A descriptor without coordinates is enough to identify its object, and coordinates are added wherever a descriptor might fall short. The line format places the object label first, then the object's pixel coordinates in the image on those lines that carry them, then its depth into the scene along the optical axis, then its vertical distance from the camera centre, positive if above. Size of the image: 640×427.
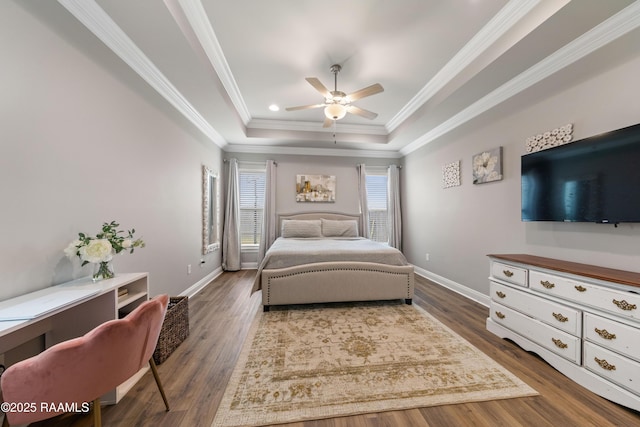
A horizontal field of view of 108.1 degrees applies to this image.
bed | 2.72 -0.74
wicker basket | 1.81 -1.00
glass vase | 1.53 -0.40
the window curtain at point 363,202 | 4.98 +0.24
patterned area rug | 1.40 -1.15
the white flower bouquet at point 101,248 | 1.42 -0.23
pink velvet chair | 0.79 -0.59
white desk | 1.05 -0.55
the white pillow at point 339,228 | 4.54 -0.29
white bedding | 2.76 -0.51
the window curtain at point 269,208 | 4.75 +0.10
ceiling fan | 2.37 +1.26
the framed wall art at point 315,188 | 4.93 +0.54
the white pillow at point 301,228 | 4.37 -0.29
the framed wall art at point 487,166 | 2.70 +0.59
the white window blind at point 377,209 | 5.24 +0.10
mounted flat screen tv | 1.58 +0.27
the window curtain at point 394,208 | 4.95 +0.12
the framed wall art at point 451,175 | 3.38 +0.59
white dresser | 1.36 -0.74
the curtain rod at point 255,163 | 4.85 +1.05
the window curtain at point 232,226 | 4.67 -0.27
